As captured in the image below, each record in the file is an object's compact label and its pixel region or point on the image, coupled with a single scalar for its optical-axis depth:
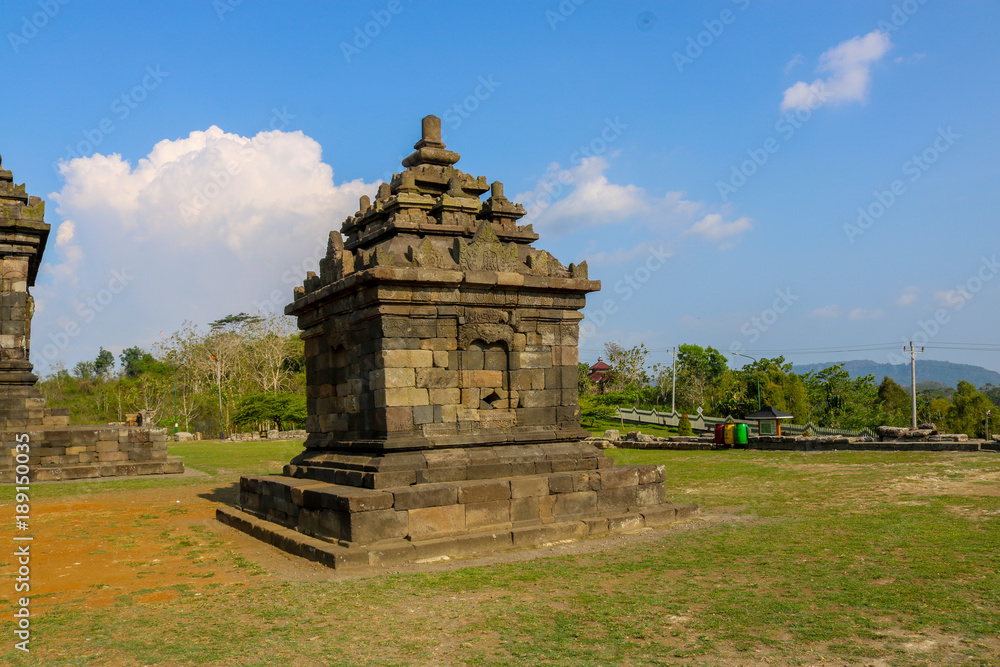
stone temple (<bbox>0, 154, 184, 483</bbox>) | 16.17
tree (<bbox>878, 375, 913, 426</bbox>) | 49.04
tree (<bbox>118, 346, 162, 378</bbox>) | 61.31
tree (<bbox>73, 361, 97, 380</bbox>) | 57.66
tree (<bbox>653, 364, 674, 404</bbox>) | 60.23
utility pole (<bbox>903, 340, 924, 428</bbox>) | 35.38
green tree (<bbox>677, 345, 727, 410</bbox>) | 58.84
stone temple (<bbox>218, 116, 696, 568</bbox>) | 7.70
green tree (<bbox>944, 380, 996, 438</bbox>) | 38.12
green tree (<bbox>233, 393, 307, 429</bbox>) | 38.66
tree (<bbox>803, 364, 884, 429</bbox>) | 42.59
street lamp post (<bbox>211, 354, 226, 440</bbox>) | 42.36
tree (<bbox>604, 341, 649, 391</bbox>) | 62.06
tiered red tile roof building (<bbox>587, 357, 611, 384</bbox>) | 66.50
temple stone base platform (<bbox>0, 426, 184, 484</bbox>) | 15.77
